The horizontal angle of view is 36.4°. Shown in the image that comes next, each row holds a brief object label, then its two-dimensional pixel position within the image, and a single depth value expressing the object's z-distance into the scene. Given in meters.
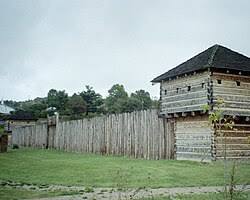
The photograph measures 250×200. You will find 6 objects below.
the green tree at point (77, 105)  58.41
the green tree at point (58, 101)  64.25
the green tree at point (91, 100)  61.84
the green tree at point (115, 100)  56.34
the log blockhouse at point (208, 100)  18.20
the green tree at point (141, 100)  57.05
